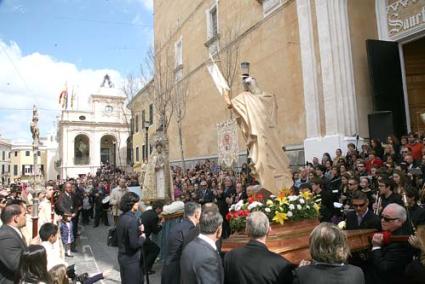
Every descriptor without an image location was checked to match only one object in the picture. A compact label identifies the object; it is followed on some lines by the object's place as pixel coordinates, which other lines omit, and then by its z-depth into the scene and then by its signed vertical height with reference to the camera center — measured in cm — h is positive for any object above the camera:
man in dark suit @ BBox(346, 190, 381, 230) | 429 -56
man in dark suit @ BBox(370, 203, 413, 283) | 305 -70
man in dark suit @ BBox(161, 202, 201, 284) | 431 -70
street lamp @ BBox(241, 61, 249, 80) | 789 +221
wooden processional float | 355 -69
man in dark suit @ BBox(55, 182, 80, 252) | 1001 -58
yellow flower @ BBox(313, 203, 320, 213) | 457 -44
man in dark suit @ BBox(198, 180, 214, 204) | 1043 -51
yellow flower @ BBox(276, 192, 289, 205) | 439 -32
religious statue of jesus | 613 +53
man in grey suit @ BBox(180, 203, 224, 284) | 305 -66
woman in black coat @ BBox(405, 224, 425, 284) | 262 -69
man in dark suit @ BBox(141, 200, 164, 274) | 668 -88
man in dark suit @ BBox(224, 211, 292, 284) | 279 -68
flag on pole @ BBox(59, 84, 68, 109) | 5859 +1317
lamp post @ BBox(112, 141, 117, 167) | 5822 +460
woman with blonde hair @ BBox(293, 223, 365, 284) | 244 -62
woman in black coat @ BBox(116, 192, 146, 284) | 511 -89
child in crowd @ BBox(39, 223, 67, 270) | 443 -65
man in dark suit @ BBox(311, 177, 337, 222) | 666 -55
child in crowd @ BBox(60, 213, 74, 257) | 950 -126
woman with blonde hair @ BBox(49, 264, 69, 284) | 309 -75
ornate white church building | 5491 +705
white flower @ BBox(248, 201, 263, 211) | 436 -36
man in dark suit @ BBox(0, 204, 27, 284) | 396 -66
